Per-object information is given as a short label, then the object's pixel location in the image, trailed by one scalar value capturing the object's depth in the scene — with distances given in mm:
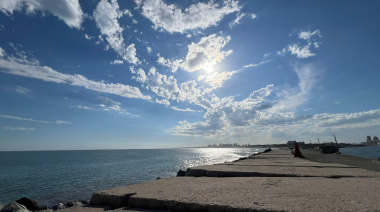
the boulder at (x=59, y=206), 9325
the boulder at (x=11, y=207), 6393
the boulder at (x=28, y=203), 8420
